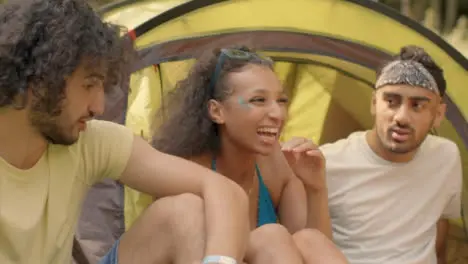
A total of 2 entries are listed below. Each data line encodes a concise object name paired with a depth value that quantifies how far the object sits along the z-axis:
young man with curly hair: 2.95
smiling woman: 3.33
